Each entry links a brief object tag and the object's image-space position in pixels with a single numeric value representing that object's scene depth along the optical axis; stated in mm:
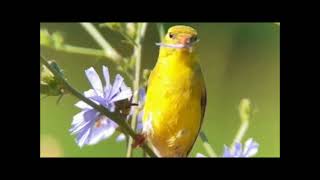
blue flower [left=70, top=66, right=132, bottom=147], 2262
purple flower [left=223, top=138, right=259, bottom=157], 2280
